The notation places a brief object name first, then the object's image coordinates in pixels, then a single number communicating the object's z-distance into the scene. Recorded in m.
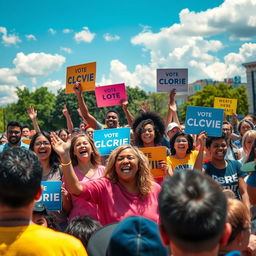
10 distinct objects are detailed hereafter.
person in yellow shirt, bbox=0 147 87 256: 1.73
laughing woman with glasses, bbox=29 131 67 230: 4.56
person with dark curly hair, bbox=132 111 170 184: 5.70
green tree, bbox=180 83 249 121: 62.55
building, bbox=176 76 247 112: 146.62
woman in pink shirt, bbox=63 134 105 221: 4.38
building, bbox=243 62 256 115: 87.81
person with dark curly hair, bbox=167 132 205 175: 5.25
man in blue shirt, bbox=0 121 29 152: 6.44
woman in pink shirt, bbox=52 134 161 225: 3.34
